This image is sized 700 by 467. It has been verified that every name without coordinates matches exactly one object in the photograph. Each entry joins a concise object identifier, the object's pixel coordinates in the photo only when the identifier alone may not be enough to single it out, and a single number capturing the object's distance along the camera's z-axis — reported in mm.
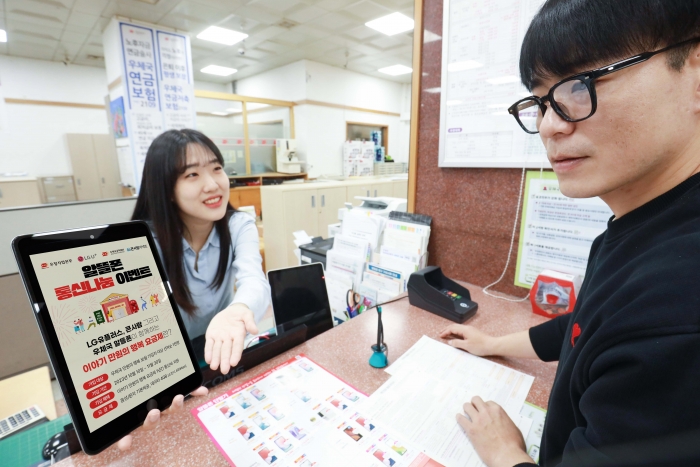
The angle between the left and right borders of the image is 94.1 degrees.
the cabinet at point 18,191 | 2777
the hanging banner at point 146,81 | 3072
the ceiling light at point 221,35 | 3982
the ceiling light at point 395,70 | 5695
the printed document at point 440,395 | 532
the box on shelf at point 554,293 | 896
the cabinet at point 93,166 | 4820
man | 270
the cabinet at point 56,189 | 4652
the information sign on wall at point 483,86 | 951
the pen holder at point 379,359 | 717
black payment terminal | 928
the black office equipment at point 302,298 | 888
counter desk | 506
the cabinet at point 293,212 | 2424
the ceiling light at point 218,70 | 5575
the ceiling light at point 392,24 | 3723
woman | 1030
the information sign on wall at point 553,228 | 910
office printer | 1540
